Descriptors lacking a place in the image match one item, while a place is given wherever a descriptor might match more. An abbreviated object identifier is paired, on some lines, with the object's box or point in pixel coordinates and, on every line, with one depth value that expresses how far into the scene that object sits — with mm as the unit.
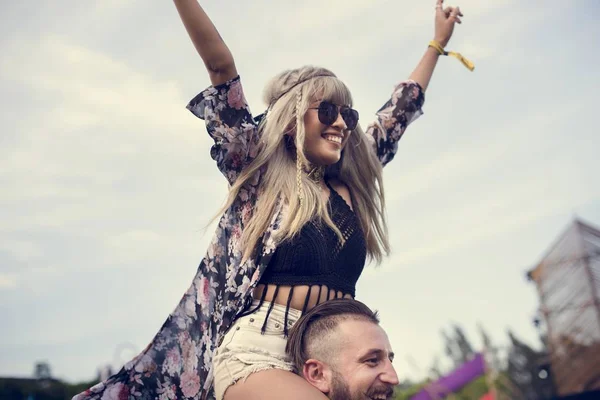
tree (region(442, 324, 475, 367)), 61438
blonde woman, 2936
